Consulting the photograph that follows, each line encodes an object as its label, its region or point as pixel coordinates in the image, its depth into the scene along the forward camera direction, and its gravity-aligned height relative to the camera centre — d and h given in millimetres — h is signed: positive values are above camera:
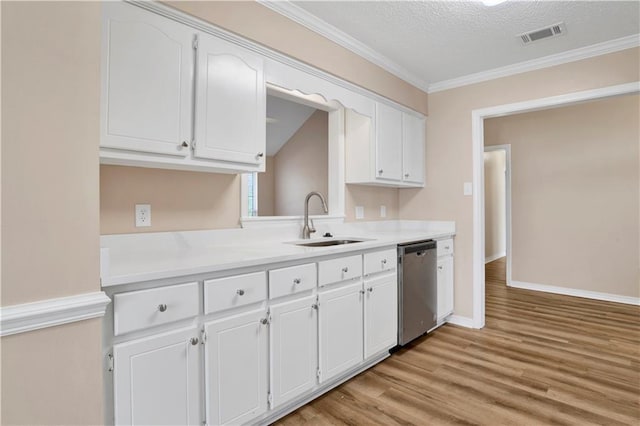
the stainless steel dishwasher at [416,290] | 2752 -638
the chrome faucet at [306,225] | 2709 -91
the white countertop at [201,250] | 1376 -204
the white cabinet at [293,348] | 1803 -724
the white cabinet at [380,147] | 3102 +603
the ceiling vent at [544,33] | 2551 +1336
